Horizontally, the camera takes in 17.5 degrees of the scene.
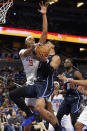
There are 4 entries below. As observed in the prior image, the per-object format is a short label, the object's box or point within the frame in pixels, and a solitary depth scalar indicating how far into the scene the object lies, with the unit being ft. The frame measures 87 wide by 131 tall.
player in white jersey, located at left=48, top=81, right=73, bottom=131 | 21.74
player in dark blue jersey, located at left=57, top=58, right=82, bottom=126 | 21.66
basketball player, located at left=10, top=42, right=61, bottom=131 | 17.16
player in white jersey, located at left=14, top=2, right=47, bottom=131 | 17.92
